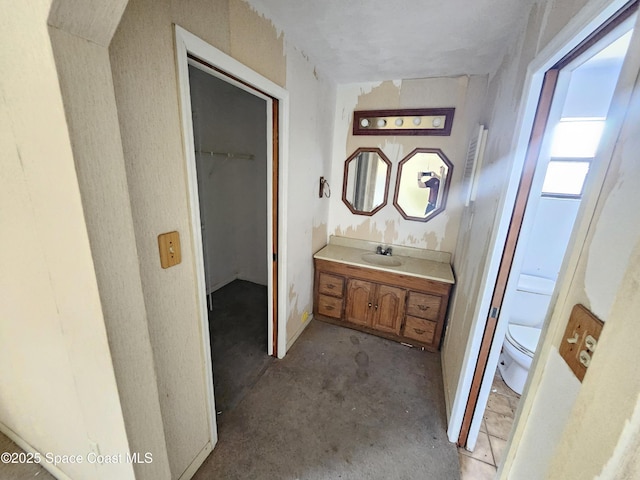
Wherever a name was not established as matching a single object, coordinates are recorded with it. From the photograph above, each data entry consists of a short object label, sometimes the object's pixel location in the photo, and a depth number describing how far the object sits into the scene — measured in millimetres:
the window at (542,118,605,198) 1854
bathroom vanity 2170
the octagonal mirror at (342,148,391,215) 2512
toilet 1771
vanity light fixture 2229
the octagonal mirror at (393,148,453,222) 2336
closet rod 2607
